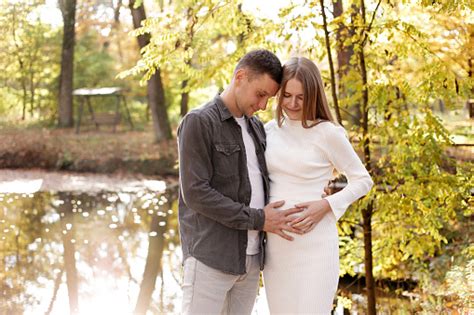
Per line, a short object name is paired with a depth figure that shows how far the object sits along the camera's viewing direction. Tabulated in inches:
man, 91.1
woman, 96.0
